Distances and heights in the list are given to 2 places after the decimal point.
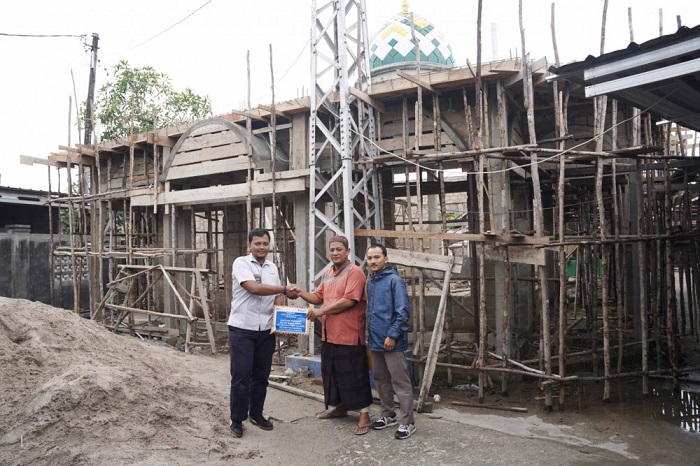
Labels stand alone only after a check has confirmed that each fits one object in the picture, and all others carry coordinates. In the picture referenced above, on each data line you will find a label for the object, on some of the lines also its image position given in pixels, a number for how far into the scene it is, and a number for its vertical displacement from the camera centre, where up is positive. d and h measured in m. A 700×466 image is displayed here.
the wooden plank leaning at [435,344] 6.19 -1.26
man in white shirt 5.07 -0.84
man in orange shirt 5.32 -0.90
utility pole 19.41 +6.32
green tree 19.34 +5.82
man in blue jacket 5.18 -0.95
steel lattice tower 7.95 +2.02
